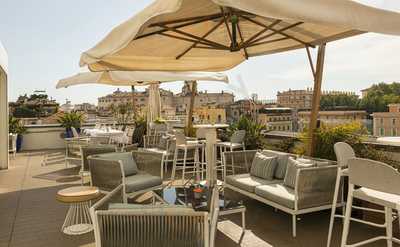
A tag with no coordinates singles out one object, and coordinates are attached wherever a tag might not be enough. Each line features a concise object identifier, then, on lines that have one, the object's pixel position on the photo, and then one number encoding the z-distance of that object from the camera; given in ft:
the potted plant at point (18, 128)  35.28
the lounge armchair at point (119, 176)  14.07
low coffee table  11.61
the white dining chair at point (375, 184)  7.95
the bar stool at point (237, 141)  21.40
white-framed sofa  11.85
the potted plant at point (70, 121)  39.55
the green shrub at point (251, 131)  22.49
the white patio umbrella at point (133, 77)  21.56
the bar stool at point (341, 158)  10.77
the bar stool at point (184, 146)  20.77
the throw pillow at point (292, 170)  13.25
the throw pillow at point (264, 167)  15.15
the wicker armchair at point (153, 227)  6.68
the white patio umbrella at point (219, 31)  7.03
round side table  12.07
